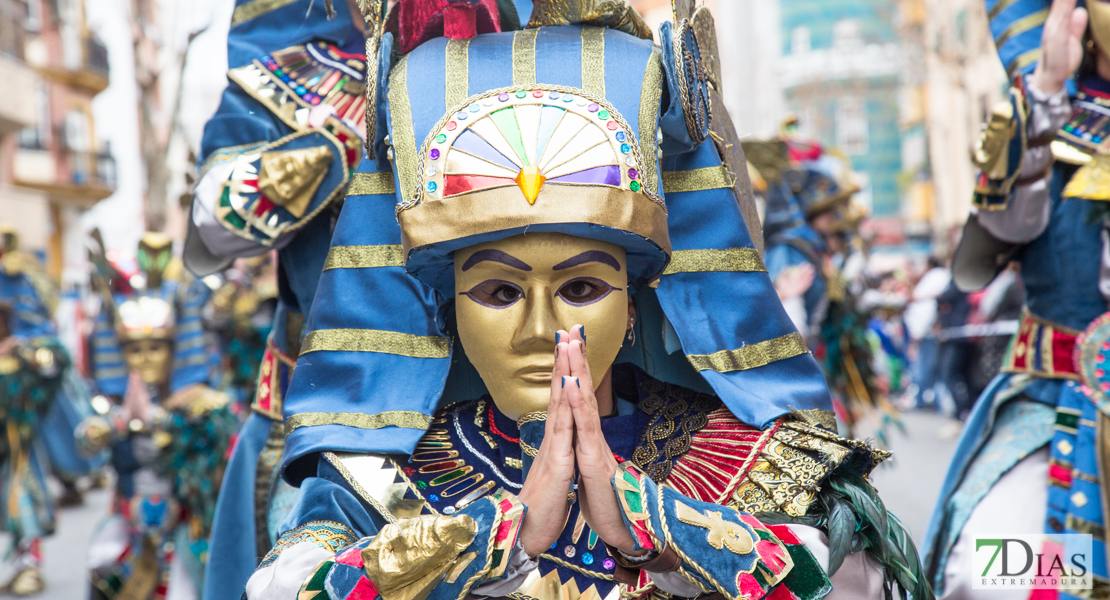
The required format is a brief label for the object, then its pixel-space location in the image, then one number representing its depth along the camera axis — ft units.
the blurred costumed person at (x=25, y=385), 23.38
